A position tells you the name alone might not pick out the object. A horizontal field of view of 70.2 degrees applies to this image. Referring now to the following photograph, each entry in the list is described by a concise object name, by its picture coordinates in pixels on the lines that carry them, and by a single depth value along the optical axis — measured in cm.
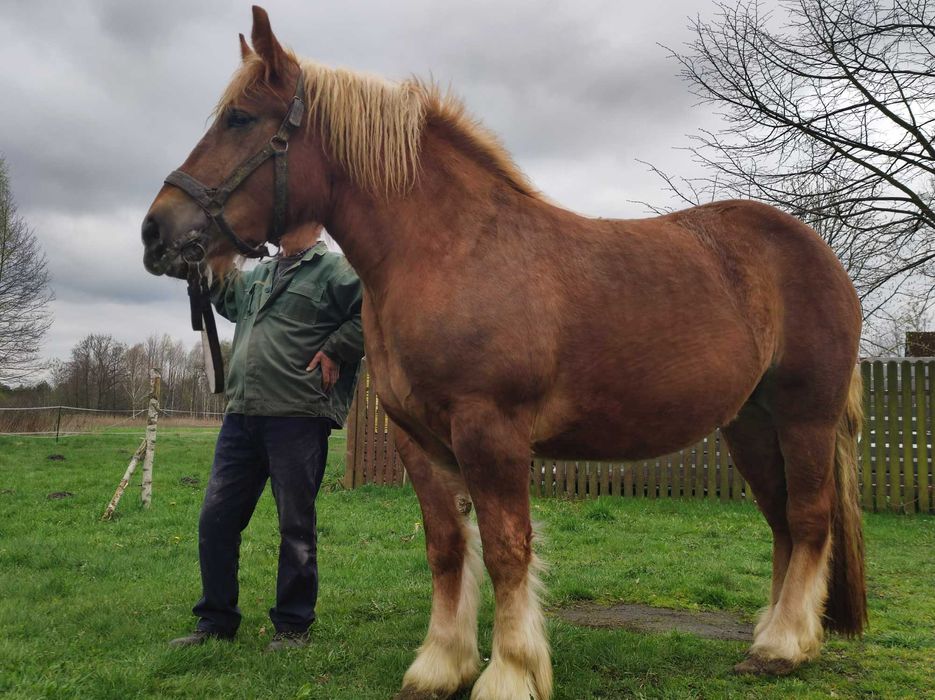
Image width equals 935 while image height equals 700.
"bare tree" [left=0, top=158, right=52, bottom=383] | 2258
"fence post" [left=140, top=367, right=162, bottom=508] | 840
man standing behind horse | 361
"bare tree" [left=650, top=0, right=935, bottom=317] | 888
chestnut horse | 258
